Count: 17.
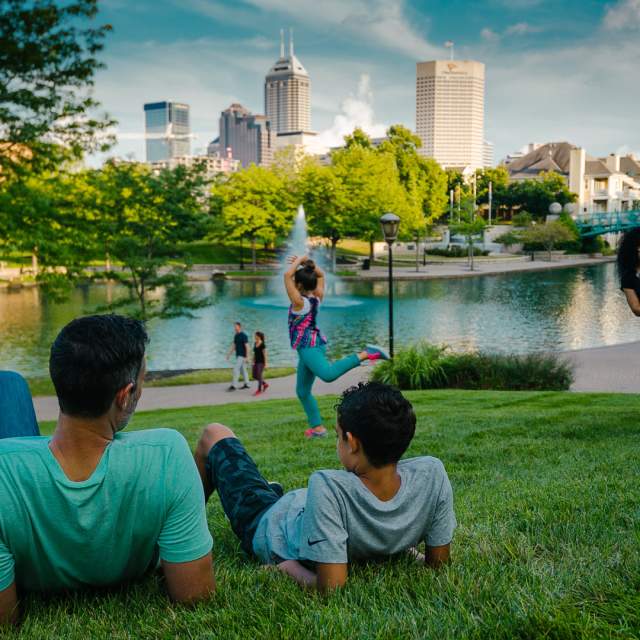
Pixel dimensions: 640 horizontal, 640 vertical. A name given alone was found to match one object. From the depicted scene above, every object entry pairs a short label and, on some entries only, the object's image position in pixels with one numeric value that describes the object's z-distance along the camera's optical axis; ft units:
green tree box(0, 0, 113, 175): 43.86
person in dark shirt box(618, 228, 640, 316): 18.99
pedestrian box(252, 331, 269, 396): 51.13
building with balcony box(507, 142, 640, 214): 323.04
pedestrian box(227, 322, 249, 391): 52.44
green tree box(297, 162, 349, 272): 175.52
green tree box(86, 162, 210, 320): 62.49
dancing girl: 22.67
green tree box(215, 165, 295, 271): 183.11
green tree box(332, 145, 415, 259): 175.63
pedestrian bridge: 204.44
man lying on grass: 6.77
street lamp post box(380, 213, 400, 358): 51.67
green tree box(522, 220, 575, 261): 217.56
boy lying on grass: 8.23
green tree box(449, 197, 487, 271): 196.85
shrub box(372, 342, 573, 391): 44.39
